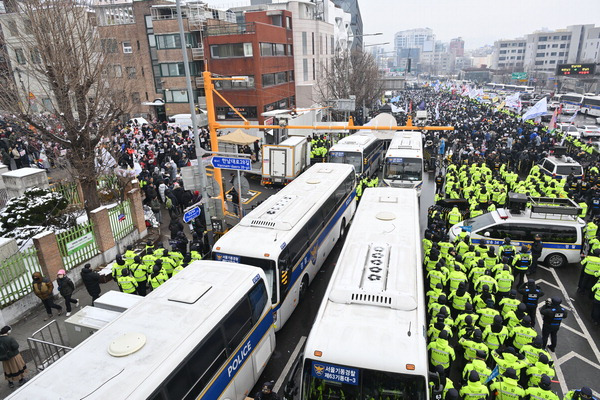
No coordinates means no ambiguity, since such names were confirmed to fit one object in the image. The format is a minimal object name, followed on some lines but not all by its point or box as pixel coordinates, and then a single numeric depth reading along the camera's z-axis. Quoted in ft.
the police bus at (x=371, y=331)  18.84
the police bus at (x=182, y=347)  16.94
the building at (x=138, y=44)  125.29
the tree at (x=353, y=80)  137.39
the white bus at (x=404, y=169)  59.57
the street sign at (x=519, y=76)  286.72
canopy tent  82.48
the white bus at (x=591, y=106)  151.83
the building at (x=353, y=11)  316.40
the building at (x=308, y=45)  145.89
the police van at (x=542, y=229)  40.70
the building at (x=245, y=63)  109.29
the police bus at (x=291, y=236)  30.22
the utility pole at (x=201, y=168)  36.81
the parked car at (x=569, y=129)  102.00
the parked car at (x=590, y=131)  103.48
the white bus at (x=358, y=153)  68.03
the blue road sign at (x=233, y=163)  38.29
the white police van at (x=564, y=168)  62.54
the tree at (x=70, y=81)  41.63
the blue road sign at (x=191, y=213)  35.70
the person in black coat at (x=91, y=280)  34.63
